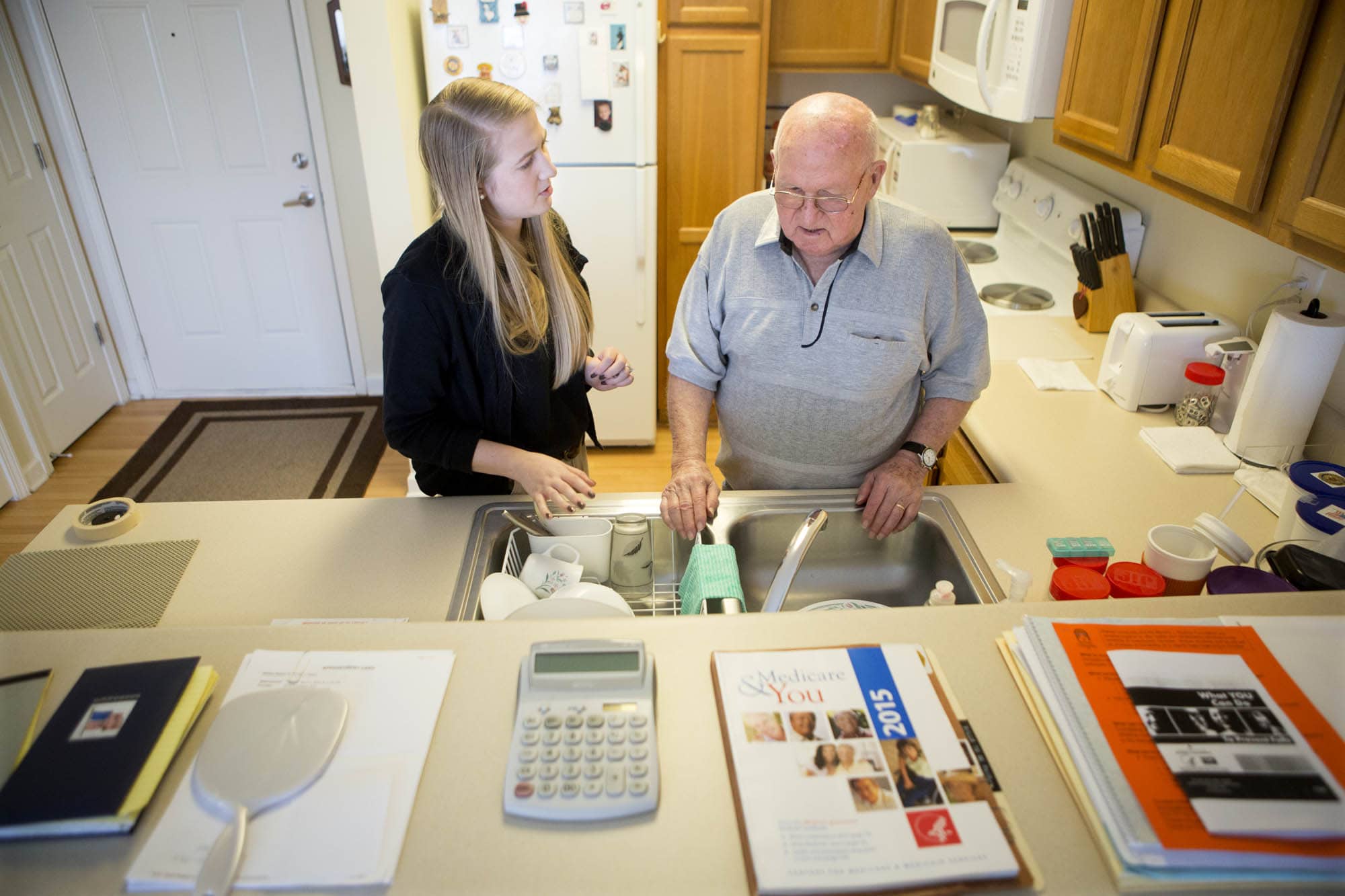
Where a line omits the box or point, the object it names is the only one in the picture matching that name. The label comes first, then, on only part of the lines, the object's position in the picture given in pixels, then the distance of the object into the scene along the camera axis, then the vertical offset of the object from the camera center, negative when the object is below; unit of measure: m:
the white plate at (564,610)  1.05 -0.67
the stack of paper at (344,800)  0.67 -0.61
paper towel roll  1.50 -0.62
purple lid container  1.04 -0.64
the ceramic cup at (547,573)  1.23 -0.74
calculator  0.73 -0.59
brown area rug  3.16 -1.56
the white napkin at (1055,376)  1.91 -0.75
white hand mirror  0.69 -0.59
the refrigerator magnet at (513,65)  2.76 -0.14
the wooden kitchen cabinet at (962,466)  1.75 -0.90
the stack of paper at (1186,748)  0.68 -0.59
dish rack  1.31 -0.83
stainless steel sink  1.33 -0.80
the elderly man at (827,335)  1.34 -0.51
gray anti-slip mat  1.12 -0.71
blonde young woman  1.34 -0.44
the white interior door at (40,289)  3.03 -0.92
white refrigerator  2.72 -0.24
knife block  2.14 -0.66
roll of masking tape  1.29 -0.70
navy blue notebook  0.70 -0.58
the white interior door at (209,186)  3.18 -0.61
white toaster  1.75 -0.64
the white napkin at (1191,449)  1.56 -0.75
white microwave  1.97 -0.09
